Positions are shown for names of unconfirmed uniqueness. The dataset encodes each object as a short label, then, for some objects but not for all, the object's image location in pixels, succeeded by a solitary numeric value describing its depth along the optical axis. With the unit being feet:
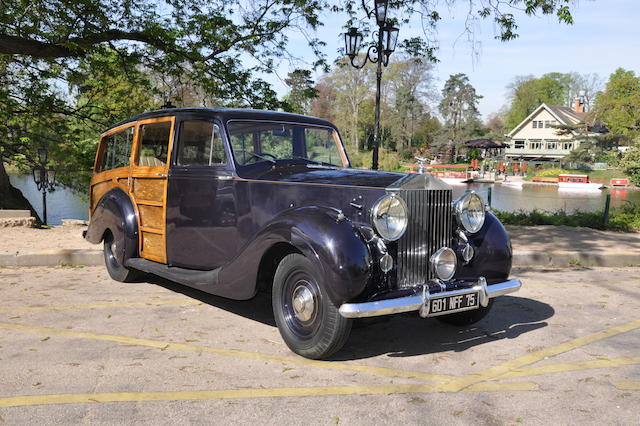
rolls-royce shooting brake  12.64
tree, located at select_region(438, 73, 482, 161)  223.92
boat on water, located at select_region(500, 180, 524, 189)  130.11
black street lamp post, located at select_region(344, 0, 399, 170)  36.68
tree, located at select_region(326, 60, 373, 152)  161.71
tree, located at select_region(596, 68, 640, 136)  138.62
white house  218.59
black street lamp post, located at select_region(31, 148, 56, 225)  48.09
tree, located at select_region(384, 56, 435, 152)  186.39
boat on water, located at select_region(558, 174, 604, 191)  123.13
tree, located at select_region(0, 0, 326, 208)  36.17
